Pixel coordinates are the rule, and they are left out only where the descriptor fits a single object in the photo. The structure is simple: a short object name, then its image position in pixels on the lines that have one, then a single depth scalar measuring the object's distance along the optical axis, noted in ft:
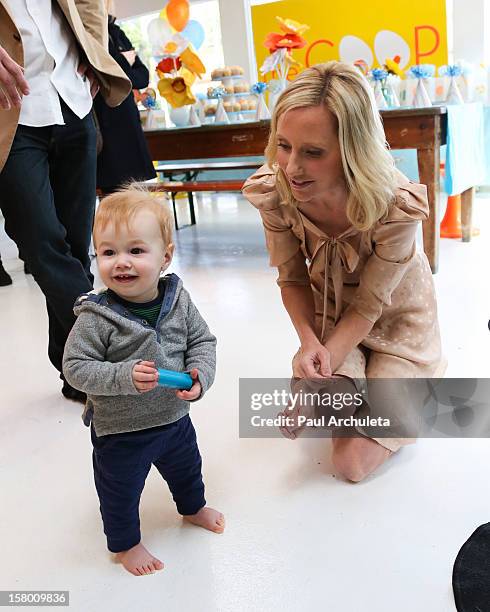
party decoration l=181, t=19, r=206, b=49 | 15.44
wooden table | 8.23
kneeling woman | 3.71
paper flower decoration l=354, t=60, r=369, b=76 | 11.00
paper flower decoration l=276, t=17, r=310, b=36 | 9.95
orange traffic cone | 10.62
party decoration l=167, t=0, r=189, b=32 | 13.52
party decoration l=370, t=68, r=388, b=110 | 9.28
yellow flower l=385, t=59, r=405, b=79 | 10.14
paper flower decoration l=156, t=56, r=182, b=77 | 11.13
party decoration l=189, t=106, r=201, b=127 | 11.19
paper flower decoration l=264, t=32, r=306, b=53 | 10.00
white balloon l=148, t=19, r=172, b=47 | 12.48
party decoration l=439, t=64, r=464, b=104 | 9.93
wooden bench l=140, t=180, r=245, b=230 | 11.43
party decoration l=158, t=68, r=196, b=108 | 11.06
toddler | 3.10
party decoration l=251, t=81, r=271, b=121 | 10.00
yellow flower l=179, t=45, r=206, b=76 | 11.01
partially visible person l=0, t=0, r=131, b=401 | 4.62
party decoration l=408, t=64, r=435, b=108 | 9.74
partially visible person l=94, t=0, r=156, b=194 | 7.22
